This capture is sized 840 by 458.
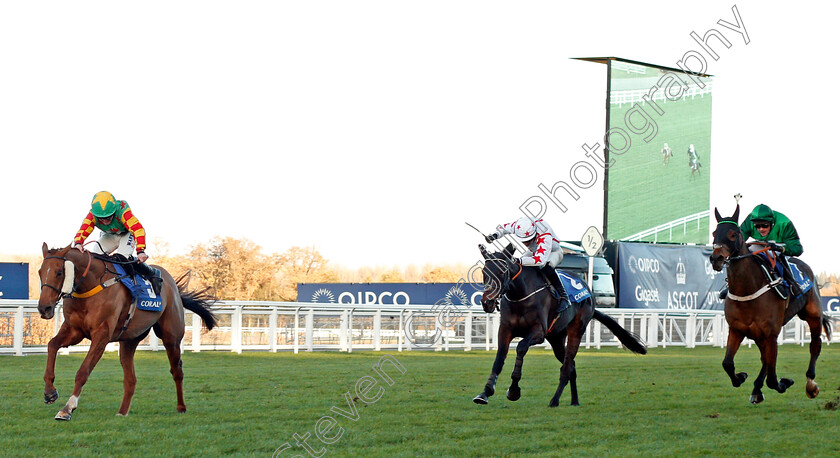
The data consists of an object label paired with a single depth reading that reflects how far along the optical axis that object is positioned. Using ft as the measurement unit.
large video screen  205.57
